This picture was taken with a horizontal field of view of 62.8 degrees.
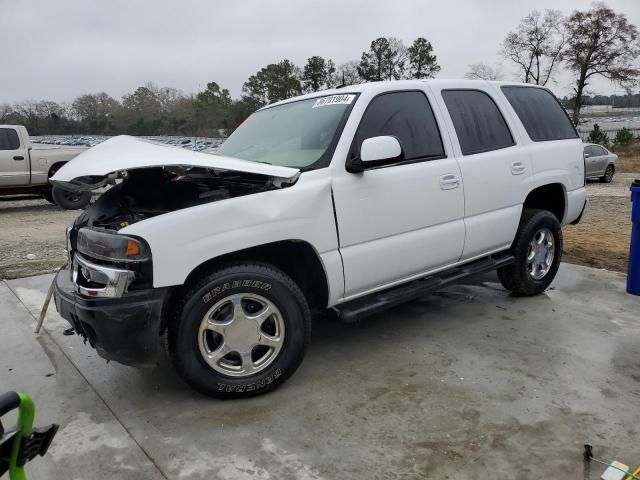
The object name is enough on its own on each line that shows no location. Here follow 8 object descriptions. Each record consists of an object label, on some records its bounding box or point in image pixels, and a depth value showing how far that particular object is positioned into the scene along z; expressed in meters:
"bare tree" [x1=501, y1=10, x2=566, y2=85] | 44.75
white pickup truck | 12.51
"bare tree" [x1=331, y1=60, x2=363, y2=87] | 47.67
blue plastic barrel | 4.72
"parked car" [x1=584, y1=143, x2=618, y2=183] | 17.58
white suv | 2.85
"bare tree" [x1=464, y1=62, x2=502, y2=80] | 43.83
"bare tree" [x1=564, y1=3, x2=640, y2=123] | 40.66
